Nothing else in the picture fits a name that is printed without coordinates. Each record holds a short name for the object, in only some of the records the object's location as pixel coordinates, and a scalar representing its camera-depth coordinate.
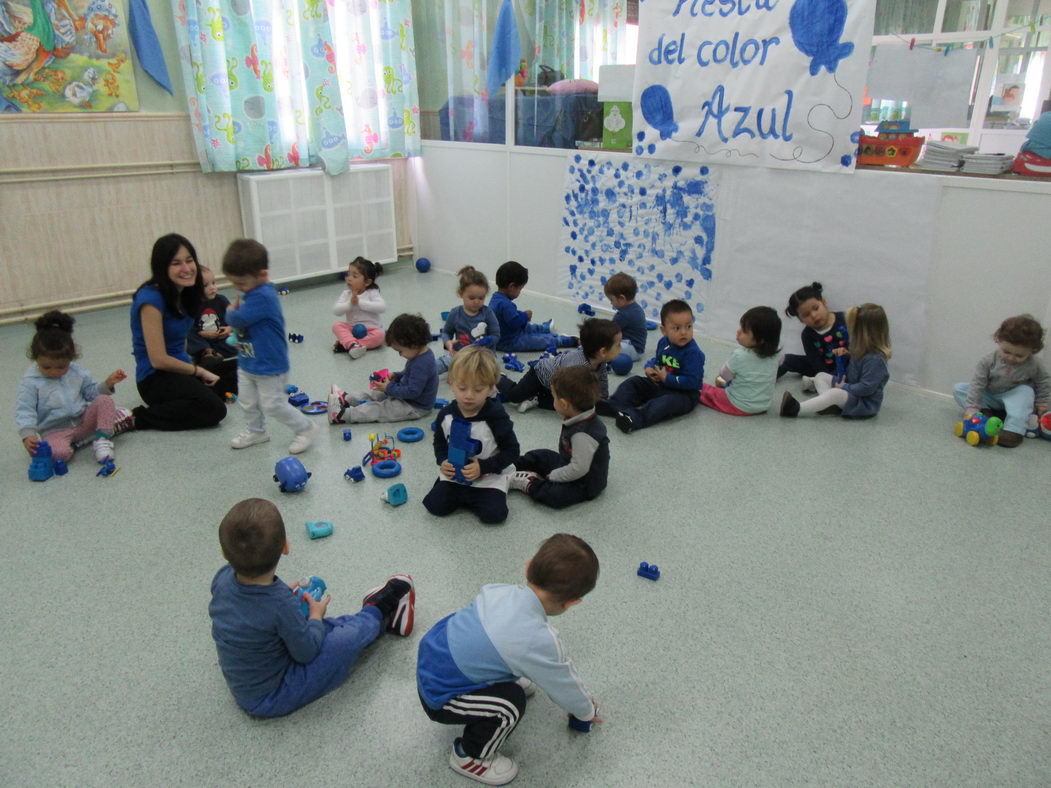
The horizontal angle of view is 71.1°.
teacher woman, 3.16
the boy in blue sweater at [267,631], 1.64
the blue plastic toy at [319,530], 2.59
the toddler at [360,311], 4.38
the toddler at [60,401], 3.00
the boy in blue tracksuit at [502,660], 1.59
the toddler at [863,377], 3.59
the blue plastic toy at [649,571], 2.40
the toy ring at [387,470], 3.03
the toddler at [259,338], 2.93
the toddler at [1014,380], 3.32
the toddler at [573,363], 3.29
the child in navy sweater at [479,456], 2.62
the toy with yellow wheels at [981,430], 3.34
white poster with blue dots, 4.61
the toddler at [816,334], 3.91
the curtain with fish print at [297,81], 4.99
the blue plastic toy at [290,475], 2.88
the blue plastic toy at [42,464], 2.96
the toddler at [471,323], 3.94
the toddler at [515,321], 4.27
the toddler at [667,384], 3.56
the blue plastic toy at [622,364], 4.19
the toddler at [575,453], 2.63
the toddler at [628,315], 4.12
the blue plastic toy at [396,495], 2.80
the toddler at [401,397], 3.47
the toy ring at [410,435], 3.35
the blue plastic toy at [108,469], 3.02
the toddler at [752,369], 3.54
